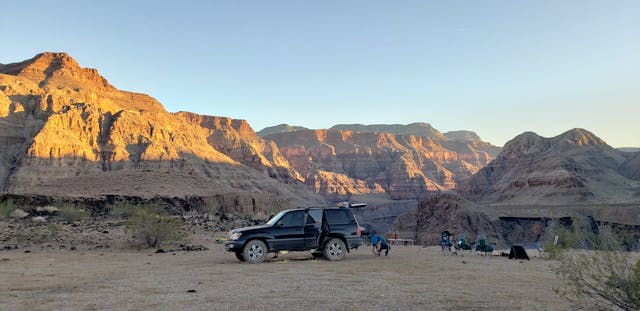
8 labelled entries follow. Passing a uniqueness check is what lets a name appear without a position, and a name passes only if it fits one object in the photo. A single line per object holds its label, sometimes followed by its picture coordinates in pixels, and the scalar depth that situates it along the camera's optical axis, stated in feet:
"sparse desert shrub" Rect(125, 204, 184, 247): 74.38
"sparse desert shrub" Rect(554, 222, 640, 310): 21.15
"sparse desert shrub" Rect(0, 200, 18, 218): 114.64
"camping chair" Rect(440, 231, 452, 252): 69.56
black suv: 50.52
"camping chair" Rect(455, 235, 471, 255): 67.46
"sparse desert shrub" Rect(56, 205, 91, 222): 113.19
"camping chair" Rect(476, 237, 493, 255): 65.51
